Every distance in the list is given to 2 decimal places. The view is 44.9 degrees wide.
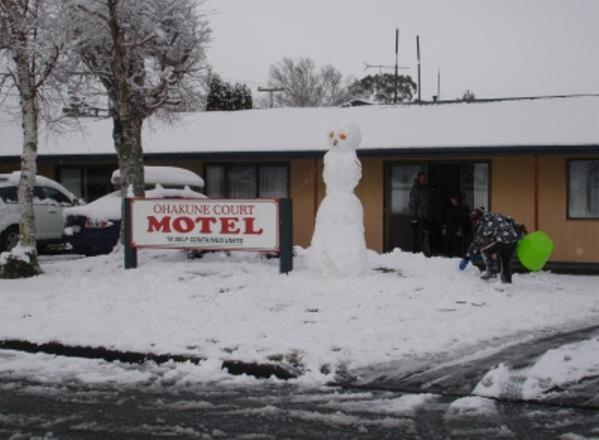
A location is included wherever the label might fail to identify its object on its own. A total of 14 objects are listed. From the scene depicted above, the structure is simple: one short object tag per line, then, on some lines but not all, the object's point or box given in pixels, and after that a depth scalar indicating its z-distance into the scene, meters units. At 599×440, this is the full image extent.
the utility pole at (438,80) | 52.05
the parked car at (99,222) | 15.69
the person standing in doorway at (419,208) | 15.30
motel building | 15.84
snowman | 11.38
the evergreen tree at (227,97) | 35.59
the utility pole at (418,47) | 40.30
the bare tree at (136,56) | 14.05
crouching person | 11.07
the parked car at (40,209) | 15.65
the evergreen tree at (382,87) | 63.94
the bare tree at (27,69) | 12.61
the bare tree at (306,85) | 66.88
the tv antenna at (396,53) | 36.41
